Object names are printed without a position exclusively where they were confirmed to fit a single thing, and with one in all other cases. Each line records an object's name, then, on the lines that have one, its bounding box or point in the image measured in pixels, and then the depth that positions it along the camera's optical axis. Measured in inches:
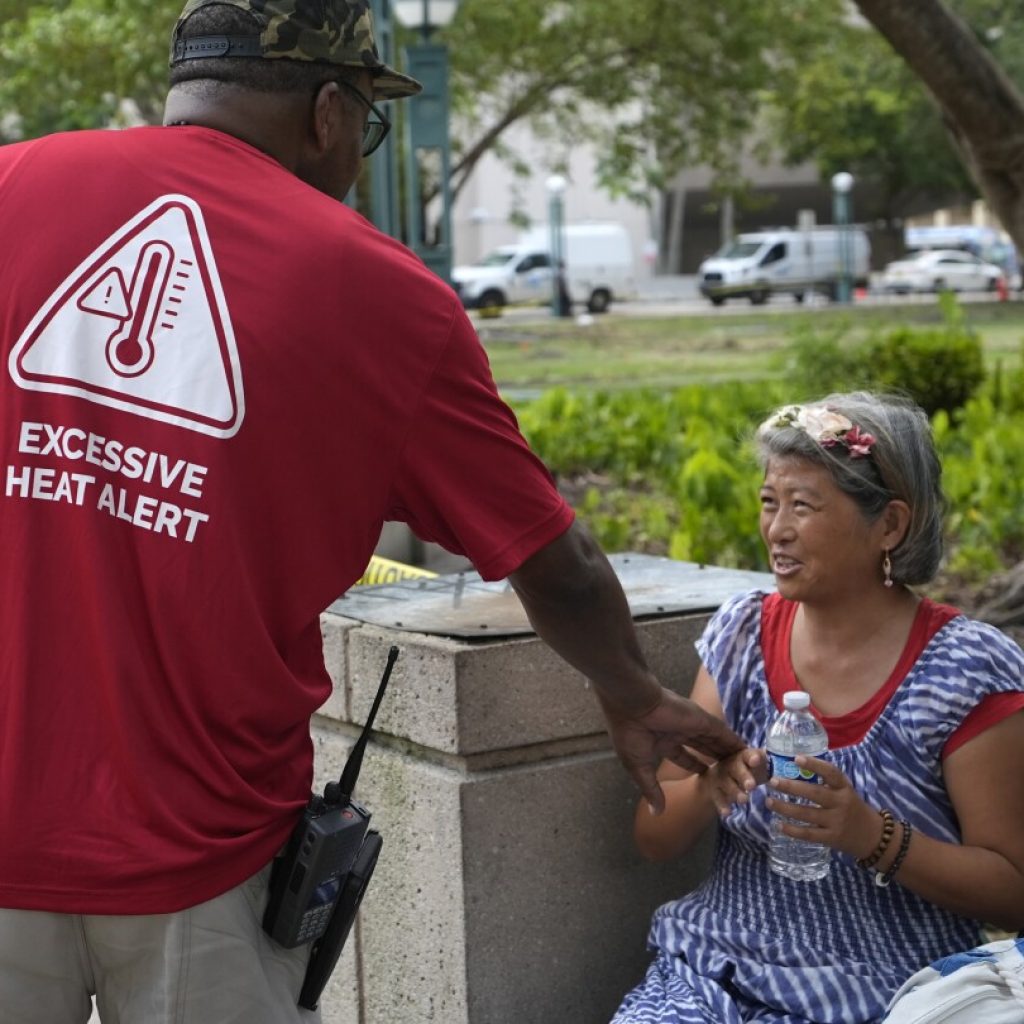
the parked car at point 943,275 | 1902.1
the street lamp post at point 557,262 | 1626.5
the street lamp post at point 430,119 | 493.0
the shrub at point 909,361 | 467.2
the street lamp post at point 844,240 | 1712.7
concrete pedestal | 117.1
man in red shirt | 75.7
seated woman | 104.9
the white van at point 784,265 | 1830.7
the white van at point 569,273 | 1795.0
